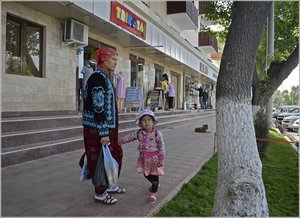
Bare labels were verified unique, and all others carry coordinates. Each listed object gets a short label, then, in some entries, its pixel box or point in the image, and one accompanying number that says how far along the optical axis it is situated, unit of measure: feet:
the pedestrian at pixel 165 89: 52.55
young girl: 12.39
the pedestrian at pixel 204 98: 81.63
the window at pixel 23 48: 24.67
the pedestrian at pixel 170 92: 53.78
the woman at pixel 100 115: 10.91
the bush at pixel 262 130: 25.14
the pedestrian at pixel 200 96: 80.28
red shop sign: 32.20
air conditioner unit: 28.84
